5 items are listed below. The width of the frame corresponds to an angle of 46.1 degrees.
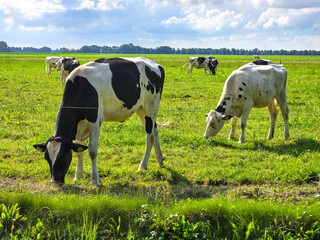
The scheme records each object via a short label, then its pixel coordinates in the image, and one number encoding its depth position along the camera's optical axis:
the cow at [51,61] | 32.91
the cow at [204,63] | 36.45
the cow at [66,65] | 26.73
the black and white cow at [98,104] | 7.00
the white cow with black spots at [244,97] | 11.32
